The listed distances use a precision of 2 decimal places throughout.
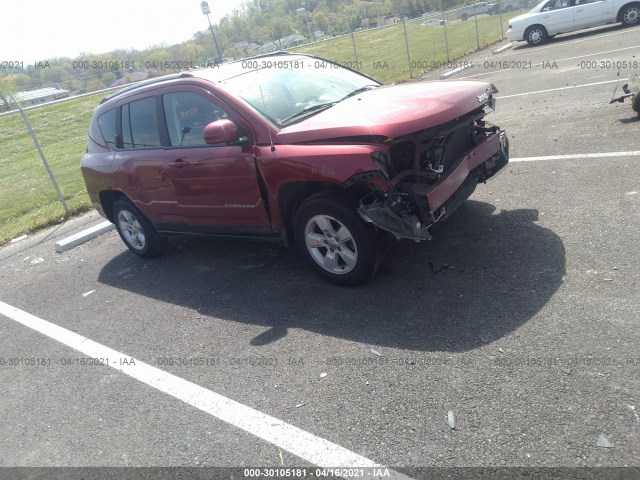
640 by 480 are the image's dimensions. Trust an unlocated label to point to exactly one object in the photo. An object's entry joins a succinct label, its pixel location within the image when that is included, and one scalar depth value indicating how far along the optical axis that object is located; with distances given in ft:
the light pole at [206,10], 54.48
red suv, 13.10
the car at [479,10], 89.58
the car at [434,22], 82.02
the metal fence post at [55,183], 28.32
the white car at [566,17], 59.47
